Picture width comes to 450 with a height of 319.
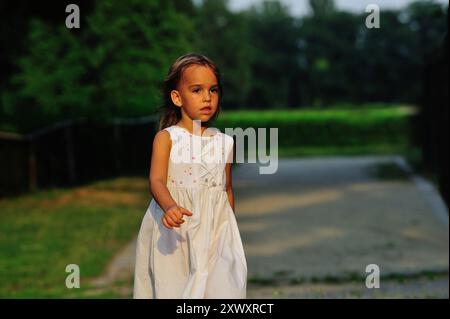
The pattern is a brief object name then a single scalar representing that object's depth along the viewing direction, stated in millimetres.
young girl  6478
